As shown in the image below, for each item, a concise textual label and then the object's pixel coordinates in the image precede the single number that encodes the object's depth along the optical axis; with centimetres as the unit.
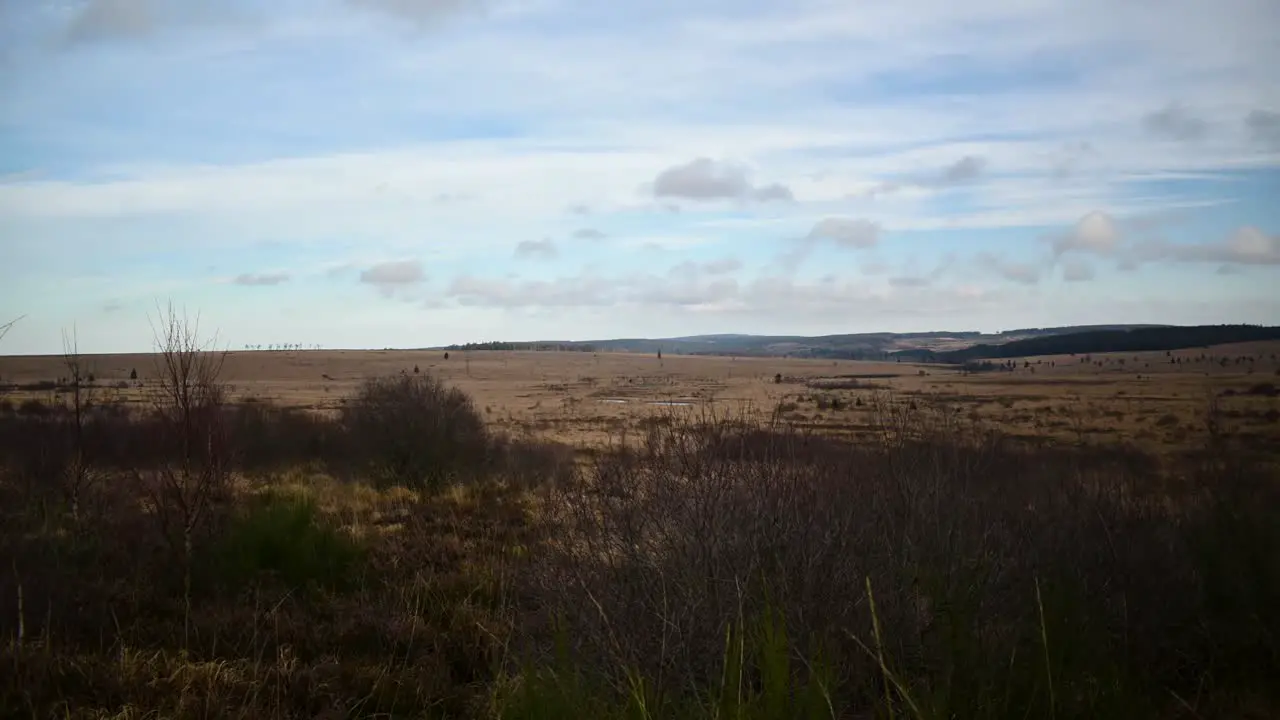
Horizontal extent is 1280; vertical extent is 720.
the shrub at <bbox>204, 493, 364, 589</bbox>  887
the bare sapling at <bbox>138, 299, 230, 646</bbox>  803
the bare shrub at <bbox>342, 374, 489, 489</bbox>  1853
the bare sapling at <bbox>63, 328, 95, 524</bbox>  1015
